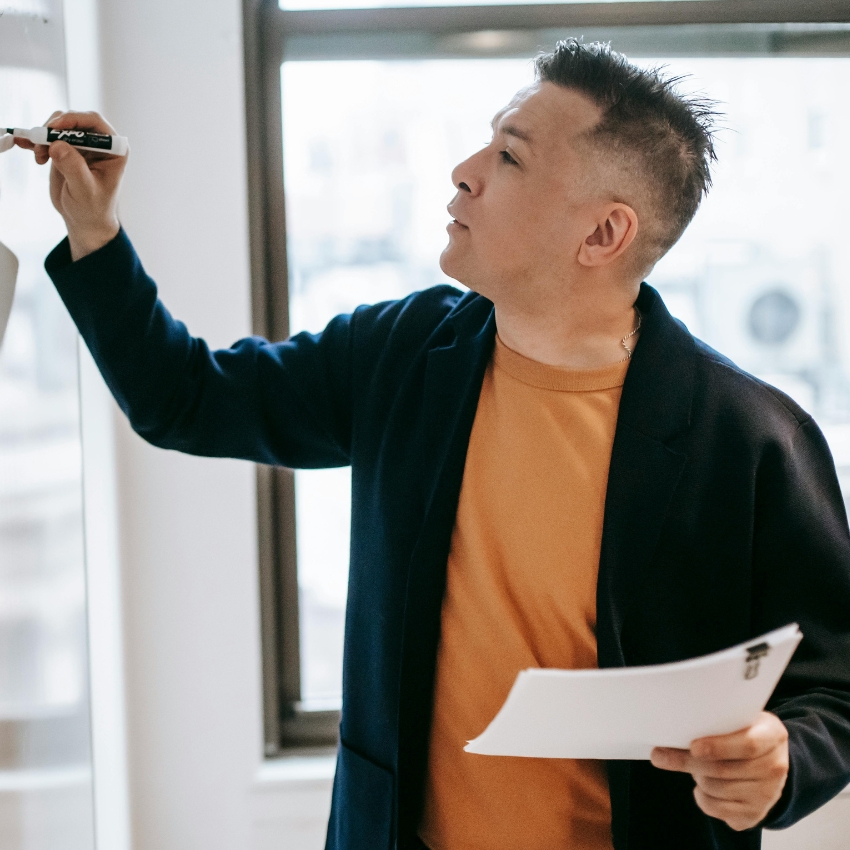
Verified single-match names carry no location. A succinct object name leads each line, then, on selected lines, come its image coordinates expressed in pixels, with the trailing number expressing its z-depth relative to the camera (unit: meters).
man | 0.93
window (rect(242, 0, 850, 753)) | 1.70
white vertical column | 1.31
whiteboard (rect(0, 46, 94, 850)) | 0.82
